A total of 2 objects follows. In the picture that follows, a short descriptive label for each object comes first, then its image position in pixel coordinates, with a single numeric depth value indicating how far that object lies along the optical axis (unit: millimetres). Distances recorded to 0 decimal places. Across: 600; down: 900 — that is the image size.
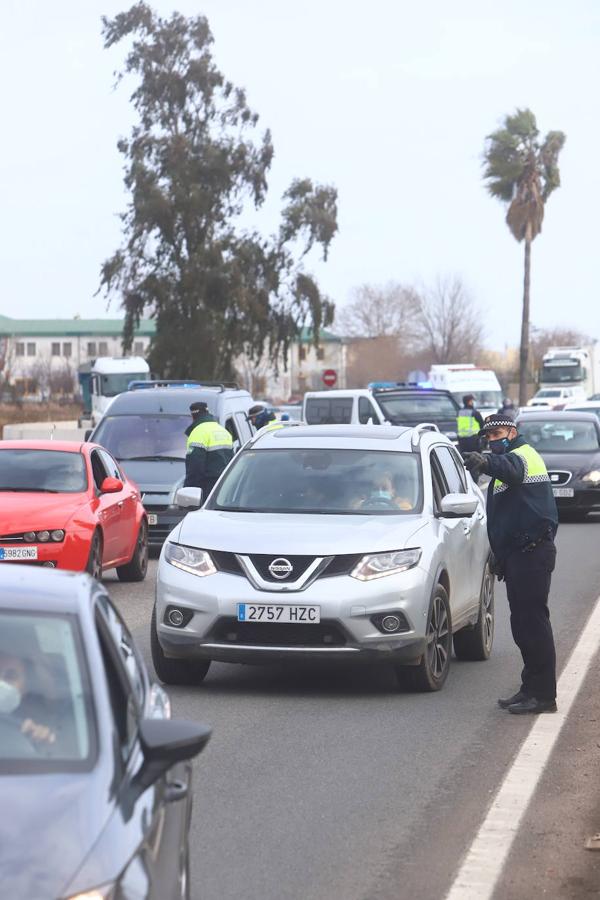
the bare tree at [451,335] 124562
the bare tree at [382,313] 131500
